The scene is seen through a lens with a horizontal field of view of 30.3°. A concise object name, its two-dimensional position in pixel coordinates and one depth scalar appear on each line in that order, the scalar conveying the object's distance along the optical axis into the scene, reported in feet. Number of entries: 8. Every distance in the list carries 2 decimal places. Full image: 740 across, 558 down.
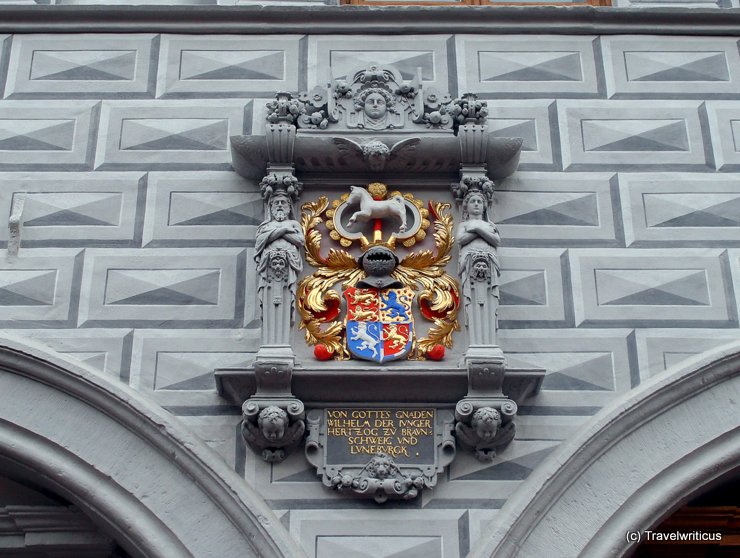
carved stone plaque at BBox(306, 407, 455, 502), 21.75
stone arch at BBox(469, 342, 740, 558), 21.35
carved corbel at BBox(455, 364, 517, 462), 21.95
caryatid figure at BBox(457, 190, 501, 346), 22.82
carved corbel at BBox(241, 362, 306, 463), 21.90
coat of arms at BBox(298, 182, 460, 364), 22.97
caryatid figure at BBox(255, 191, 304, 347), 22.77
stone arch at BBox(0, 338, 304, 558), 21.33
